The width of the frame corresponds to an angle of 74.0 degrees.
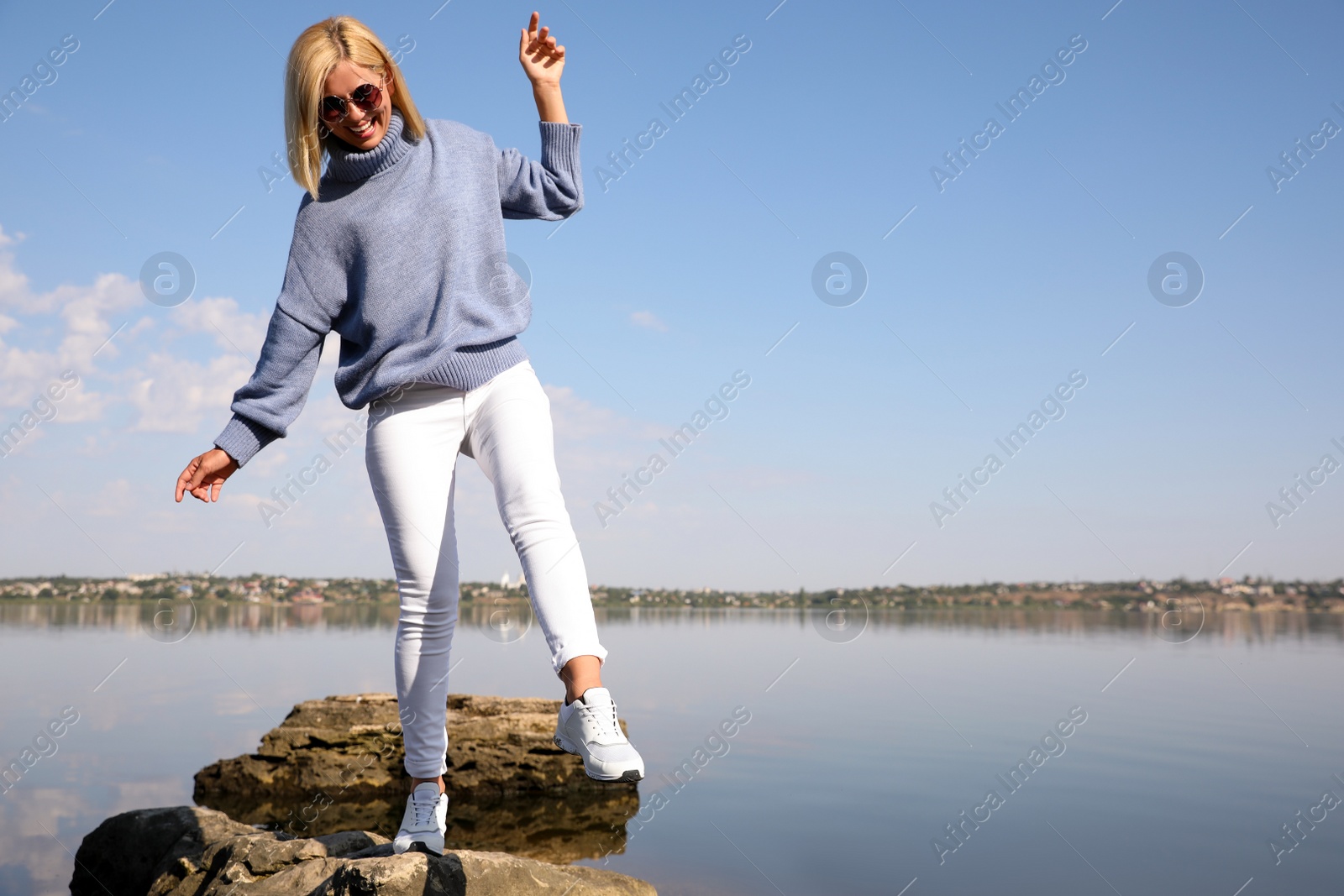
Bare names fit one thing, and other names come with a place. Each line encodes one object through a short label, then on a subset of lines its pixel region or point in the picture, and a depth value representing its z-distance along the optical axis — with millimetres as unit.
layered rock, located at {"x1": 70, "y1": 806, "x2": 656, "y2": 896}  3227
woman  2654
